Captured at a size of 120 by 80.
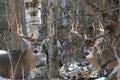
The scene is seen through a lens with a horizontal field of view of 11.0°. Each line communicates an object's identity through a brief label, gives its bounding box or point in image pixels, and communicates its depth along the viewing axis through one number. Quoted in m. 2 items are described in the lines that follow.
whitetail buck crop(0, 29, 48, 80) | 14.20
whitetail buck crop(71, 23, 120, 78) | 13.53
